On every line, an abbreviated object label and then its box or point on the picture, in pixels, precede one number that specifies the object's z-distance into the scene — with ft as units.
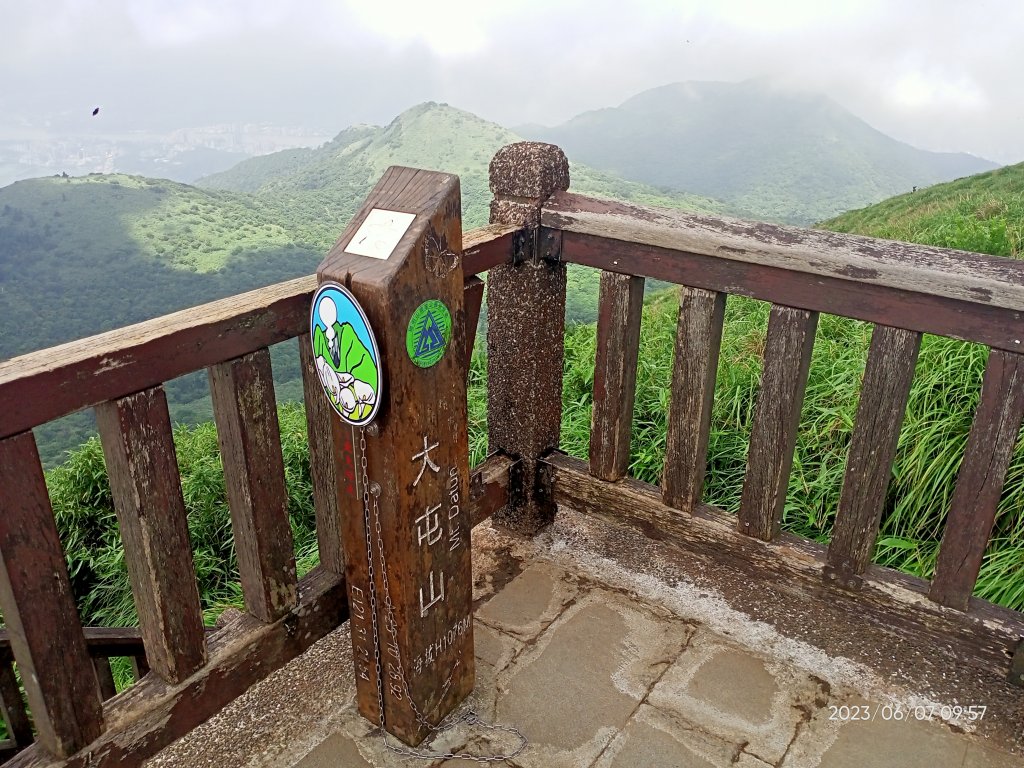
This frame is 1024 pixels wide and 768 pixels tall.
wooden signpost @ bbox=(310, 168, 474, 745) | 5.02
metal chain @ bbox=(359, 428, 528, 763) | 5.63
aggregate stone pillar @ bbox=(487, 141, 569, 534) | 7.97
